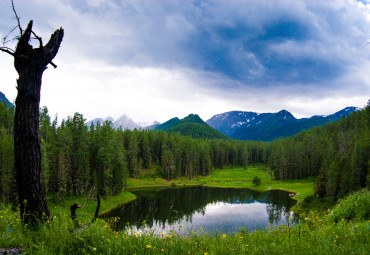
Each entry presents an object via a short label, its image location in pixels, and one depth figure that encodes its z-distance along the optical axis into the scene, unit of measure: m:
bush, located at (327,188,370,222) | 9.36
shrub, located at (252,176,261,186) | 86.75
